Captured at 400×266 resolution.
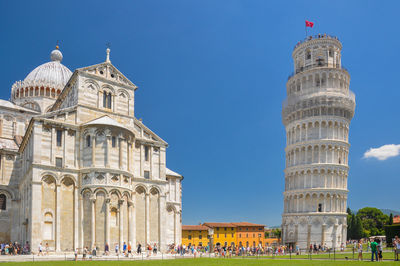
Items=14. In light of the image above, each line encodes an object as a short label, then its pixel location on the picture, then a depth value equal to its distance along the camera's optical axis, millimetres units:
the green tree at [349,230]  94438
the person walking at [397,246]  28375
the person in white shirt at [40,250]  33719
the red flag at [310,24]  77562
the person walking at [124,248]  36506
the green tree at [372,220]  106500
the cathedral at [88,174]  36719
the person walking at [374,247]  27842
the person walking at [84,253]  33438
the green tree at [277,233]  121156
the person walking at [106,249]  35594
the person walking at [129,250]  36528
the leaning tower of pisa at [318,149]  67875
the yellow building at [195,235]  88000
